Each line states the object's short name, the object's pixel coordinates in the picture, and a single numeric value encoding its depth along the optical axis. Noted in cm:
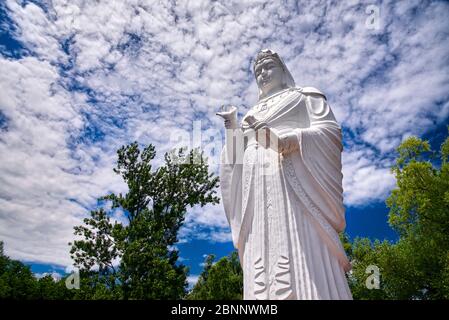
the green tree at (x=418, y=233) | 1220
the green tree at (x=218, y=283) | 1767
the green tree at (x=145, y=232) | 1273
